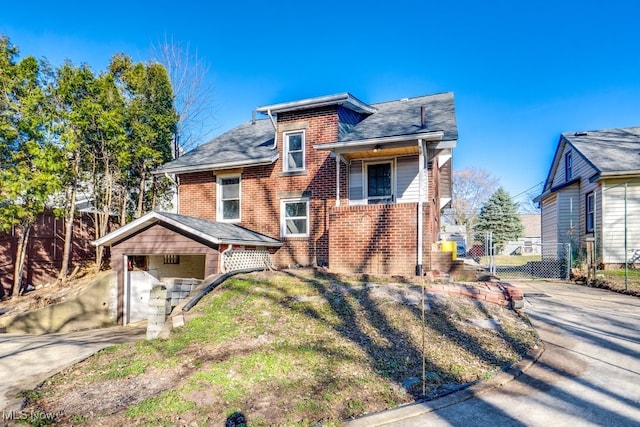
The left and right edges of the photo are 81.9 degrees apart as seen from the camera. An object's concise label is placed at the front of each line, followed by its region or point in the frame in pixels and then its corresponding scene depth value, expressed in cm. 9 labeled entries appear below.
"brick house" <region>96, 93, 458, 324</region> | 994
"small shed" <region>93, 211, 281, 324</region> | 991
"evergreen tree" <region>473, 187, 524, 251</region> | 3859
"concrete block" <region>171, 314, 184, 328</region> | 618
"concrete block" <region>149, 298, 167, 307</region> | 676
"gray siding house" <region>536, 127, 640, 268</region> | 1366
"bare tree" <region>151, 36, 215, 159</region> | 1864
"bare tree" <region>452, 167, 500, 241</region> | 4541
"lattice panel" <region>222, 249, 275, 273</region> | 1004
